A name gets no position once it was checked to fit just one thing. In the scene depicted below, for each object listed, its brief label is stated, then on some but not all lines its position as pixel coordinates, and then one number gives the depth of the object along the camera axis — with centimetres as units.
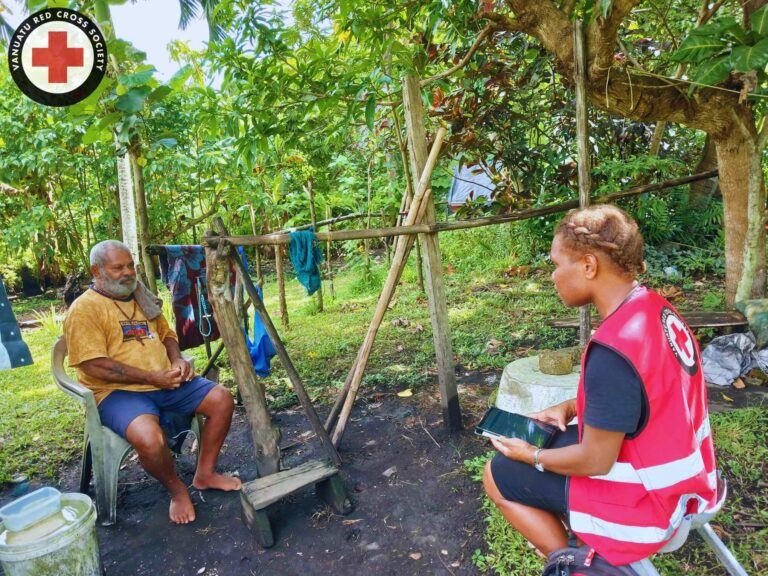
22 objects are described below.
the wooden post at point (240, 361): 277
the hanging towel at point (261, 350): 394
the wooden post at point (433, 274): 334
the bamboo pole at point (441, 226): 280
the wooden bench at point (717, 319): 409
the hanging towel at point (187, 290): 375
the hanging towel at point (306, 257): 289
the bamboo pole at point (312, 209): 640
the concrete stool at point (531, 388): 295
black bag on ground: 145
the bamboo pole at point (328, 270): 780
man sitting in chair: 280
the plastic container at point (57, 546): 205
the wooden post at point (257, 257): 474
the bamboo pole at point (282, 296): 636
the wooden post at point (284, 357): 278
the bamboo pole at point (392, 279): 321
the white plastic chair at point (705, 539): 145
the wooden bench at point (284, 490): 251
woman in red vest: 138
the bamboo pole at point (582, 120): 341
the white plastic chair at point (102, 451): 276
